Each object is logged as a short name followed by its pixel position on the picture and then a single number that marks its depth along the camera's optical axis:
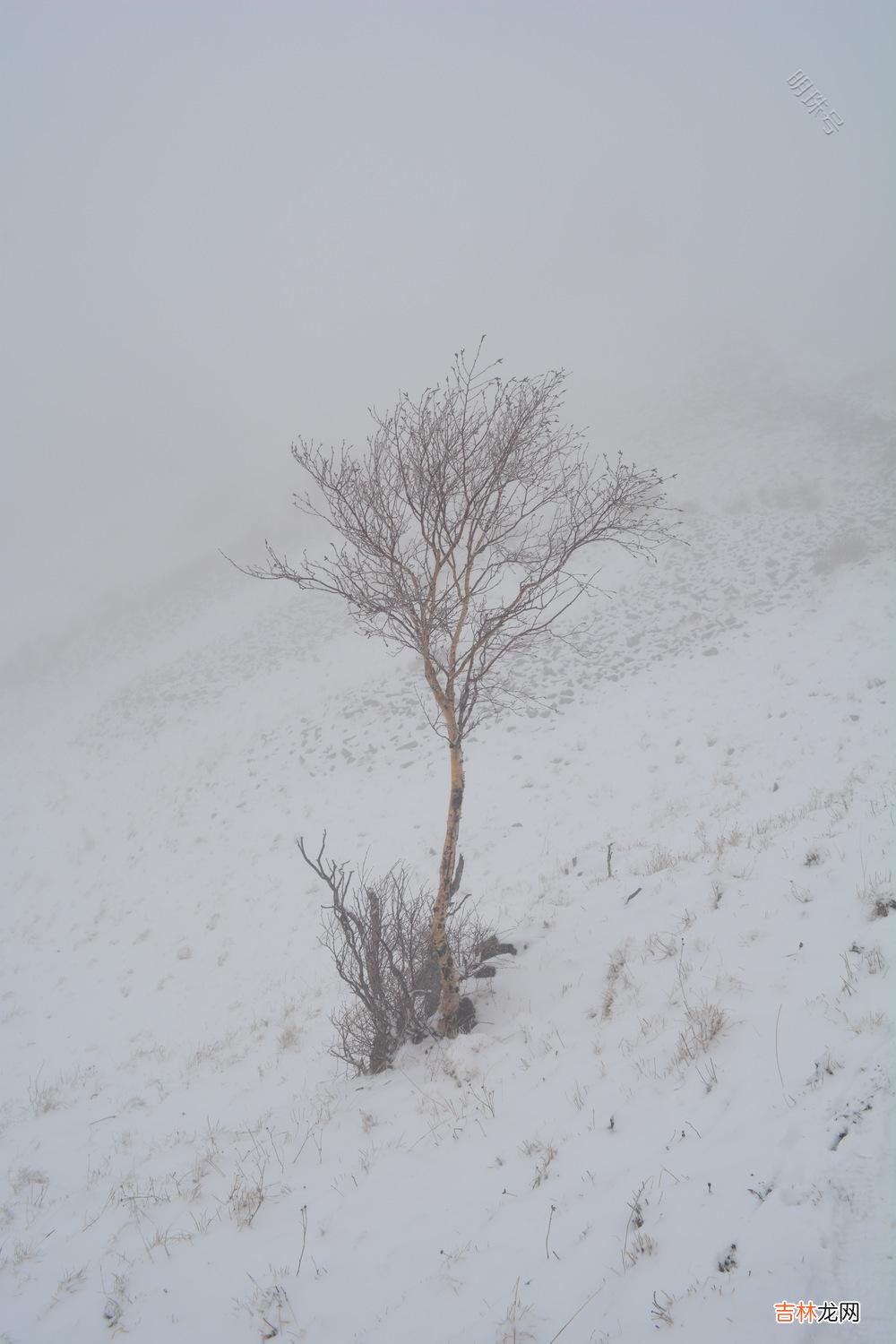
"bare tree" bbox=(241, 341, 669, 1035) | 5.63
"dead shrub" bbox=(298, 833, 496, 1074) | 5.57
